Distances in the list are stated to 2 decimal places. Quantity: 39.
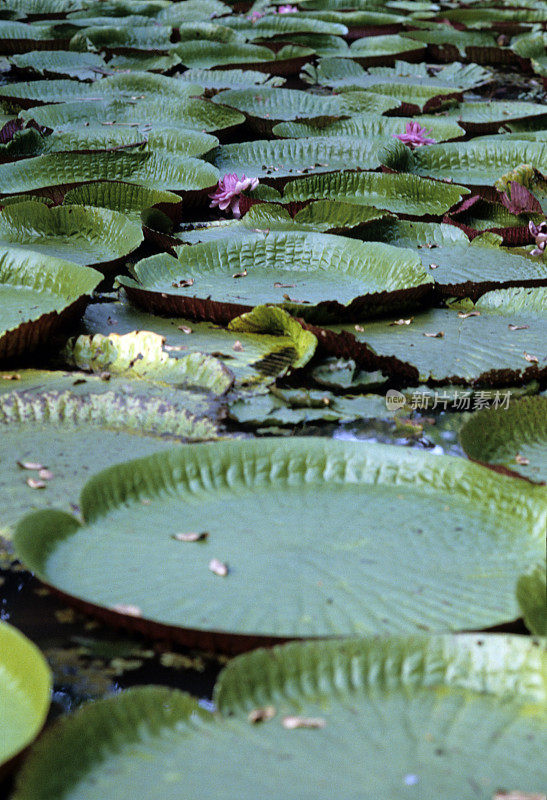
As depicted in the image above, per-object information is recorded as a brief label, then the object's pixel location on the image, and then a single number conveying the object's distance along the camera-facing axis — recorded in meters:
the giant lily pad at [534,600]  2.22
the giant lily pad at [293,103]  9.02
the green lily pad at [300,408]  3.57
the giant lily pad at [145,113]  8.19
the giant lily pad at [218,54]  11.33
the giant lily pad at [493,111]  8.99
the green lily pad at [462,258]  4.87
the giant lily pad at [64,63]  10.13
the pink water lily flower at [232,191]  6.09
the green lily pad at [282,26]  12.61
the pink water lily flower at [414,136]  7.63
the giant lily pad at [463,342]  3.89
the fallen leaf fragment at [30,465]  3.05
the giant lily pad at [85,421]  3.10
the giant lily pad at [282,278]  4.45
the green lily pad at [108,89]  9.16
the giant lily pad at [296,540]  2.32
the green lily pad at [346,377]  3.82
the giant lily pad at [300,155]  7.30
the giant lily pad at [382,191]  6.37
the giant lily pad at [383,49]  11.55
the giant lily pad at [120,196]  5.95
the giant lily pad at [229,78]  9.99
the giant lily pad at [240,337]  3.91
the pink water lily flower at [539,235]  5.45
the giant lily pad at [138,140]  7.34
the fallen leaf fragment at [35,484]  2.94
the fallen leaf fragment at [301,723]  1.89
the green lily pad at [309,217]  5.67
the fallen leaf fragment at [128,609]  2.27
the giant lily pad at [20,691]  1.81
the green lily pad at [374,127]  8.13
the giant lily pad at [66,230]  5.29
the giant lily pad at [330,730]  1.75
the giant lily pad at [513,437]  3.25
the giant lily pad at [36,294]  3.87
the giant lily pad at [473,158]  7.30
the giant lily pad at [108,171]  6.52
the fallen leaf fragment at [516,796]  1.69
